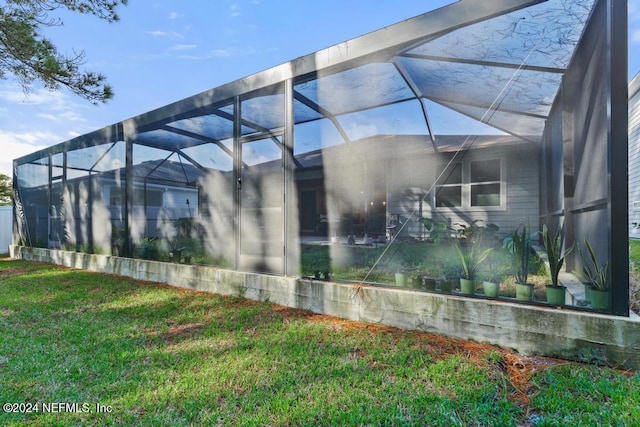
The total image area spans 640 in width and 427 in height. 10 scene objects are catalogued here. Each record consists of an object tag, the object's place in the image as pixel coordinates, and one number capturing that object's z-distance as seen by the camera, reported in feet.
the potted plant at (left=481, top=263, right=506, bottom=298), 8.73
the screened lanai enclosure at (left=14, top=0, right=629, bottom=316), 8.29
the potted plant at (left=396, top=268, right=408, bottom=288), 10.38
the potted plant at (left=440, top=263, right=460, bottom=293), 9.34
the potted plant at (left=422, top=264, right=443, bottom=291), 9.73
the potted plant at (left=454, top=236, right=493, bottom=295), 9.08
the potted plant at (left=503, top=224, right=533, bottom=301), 8.31
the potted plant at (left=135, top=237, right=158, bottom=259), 17.38
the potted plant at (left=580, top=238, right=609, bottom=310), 7.17
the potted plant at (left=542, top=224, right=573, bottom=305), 7.88
